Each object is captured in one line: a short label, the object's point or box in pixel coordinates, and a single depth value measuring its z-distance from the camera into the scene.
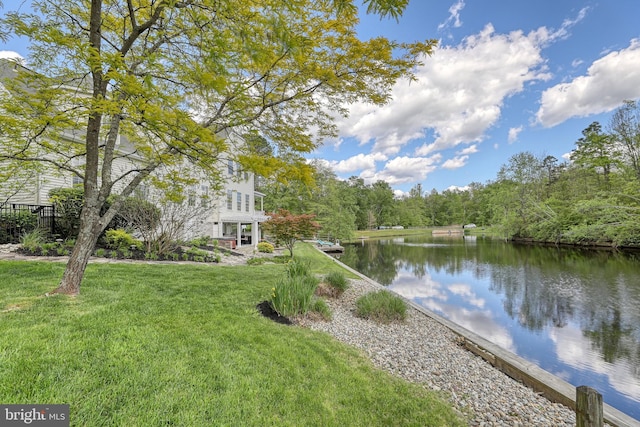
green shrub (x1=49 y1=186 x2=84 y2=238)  10.38
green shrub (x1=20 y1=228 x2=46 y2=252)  8.32
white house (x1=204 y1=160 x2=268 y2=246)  19.17
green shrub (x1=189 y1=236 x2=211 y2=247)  14.09
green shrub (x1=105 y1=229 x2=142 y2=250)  10.07
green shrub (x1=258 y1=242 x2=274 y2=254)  17.78
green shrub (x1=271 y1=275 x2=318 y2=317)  5.03
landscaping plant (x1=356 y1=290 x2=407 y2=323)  5.86
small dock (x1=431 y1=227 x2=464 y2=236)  57.78
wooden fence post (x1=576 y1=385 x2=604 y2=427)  1.75
